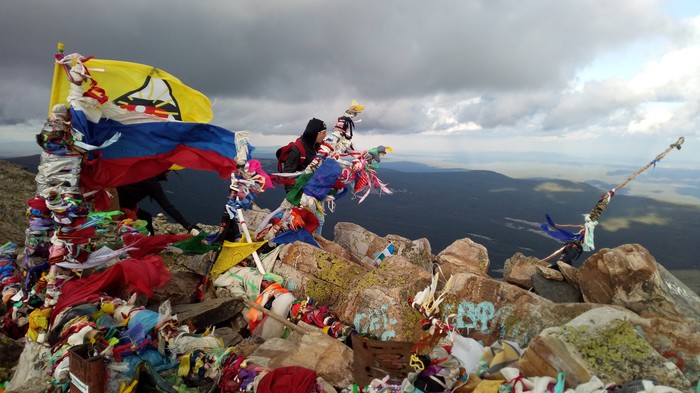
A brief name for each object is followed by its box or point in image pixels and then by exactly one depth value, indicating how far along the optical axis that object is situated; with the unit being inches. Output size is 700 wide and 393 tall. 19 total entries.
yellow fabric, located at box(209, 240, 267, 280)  276.1
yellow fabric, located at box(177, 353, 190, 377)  163.8
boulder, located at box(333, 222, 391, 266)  368.5
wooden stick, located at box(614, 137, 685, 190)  255.8
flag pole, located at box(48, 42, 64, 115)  225.1
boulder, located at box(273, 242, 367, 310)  251.4
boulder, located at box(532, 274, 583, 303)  243.5
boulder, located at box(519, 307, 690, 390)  125.7
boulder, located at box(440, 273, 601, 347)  181.8
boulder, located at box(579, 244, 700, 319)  195.6
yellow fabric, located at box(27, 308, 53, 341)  187.1
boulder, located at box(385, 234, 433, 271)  334.3
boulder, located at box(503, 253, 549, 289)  280.8
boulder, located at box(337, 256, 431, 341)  198.5
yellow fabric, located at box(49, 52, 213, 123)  233.3
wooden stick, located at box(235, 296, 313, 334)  210.4
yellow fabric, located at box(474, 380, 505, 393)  130.5
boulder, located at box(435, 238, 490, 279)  302.0
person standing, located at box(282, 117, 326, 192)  323.9
